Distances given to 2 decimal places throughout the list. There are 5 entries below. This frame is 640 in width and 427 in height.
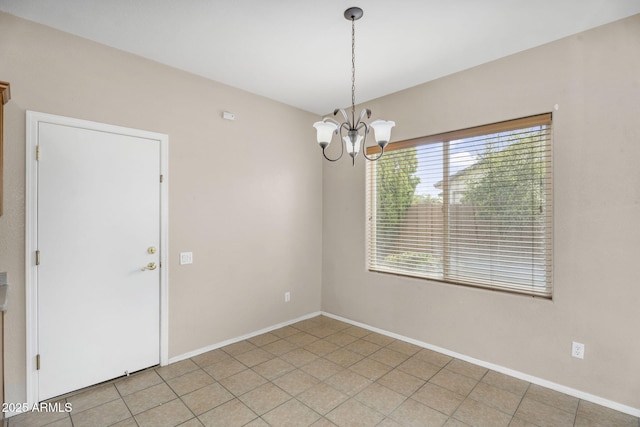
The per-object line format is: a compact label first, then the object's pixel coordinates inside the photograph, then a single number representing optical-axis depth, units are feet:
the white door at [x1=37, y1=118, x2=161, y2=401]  7.82
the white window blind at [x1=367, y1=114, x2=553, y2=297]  8.92
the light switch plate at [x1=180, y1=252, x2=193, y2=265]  10.12
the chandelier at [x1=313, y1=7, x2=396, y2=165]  7.00
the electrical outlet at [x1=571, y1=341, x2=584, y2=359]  8.05
